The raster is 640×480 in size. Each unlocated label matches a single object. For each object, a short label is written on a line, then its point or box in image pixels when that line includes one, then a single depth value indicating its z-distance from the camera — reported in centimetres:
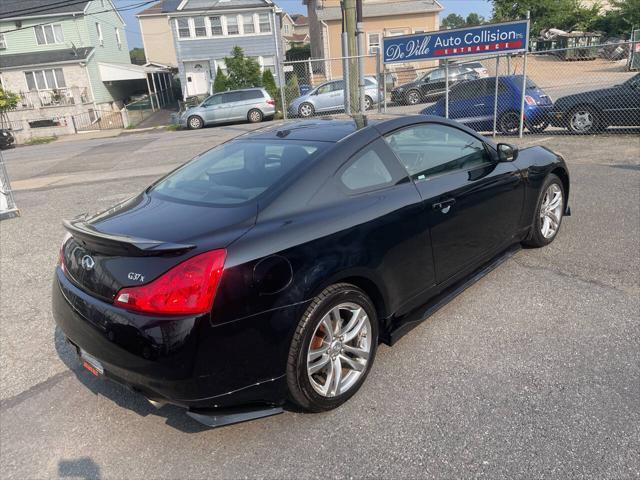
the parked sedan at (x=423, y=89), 2111
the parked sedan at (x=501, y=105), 1202
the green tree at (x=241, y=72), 2695
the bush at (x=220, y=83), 2722
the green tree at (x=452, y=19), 10544
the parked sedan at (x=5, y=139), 2352
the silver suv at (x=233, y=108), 2239
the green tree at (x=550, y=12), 4394
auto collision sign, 1171
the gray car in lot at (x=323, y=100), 2097
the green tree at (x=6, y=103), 2827
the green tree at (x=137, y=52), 8611
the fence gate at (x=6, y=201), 756
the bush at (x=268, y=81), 2639
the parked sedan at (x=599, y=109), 1079
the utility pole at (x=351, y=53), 1265
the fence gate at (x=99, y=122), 2930
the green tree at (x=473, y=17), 9244
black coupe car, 230
